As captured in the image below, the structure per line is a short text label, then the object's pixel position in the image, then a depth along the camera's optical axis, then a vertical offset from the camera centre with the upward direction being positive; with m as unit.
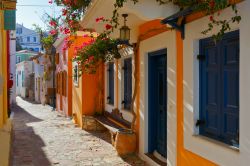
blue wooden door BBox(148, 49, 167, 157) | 7.22 -0.52
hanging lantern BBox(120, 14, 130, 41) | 7.48 +1.00
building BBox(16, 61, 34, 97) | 36.34 +0.42
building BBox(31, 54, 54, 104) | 25.20 +0.06
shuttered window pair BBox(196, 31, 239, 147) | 4.52 -0.15
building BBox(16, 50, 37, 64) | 49.03 +3.39
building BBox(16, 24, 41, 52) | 72.12 +8.48
